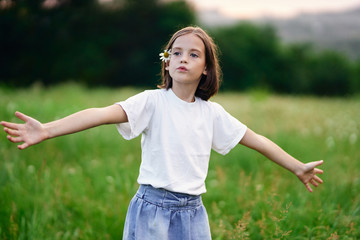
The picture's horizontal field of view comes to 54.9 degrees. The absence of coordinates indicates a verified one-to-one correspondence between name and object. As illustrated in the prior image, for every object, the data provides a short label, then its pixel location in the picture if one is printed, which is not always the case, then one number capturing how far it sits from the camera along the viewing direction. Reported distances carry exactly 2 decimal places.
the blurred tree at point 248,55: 33.62
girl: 2.01
